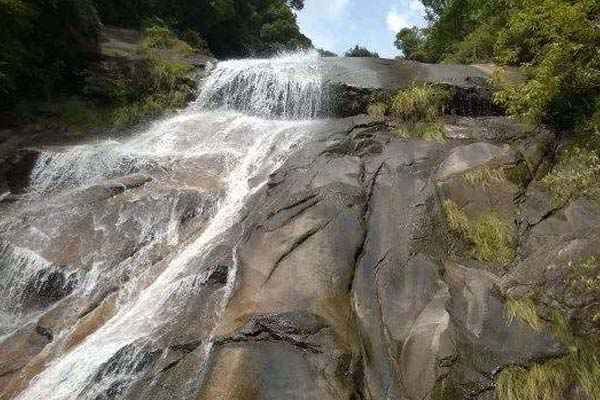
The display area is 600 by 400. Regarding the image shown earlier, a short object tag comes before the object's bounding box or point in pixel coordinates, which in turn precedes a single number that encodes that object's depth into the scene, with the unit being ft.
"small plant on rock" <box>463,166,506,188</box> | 27.40
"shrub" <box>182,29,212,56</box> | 72.74
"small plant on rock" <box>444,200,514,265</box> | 23.93
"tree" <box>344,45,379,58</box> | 113.19
